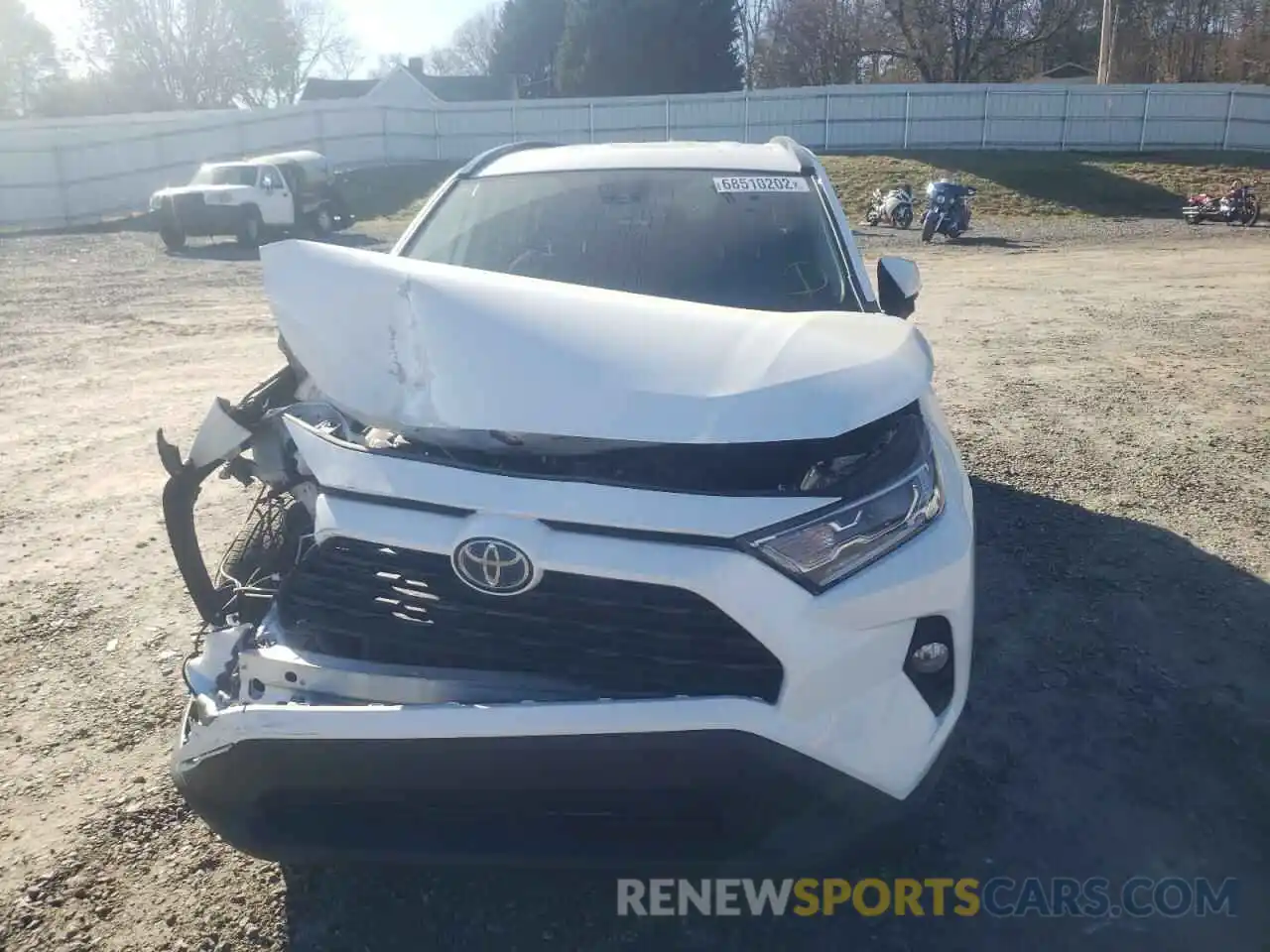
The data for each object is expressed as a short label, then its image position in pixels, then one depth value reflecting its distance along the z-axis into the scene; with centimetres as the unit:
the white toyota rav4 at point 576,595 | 198
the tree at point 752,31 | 5288
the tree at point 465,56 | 7356
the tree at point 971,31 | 4253
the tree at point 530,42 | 5612
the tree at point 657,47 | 4144
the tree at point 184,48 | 4666
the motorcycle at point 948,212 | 2003
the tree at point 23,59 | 4703
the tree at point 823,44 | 4694
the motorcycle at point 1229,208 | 2267
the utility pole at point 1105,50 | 3375
